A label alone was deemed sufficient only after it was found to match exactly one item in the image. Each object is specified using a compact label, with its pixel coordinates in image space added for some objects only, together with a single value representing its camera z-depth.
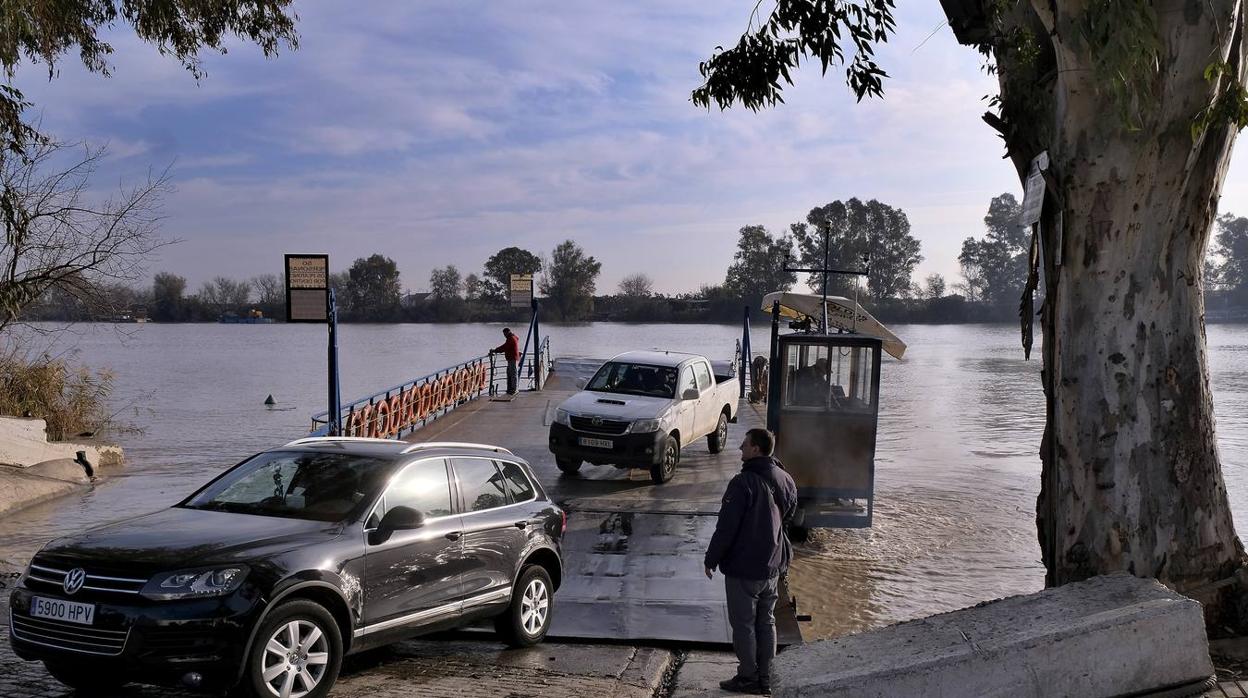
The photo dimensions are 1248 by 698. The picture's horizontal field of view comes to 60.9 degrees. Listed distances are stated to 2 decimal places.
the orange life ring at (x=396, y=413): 20.90
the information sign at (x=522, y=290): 41.62
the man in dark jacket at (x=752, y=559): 7.09
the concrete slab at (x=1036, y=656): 5.23
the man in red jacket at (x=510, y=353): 30.27
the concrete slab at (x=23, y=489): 15.70
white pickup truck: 15.87
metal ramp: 8.85
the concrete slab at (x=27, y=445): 17.48
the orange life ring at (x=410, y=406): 21.84
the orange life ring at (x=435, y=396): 24.27
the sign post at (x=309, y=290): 14.77
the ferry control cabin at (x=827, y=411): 12.99
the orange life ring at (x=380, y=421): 19.02
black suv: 5.77
